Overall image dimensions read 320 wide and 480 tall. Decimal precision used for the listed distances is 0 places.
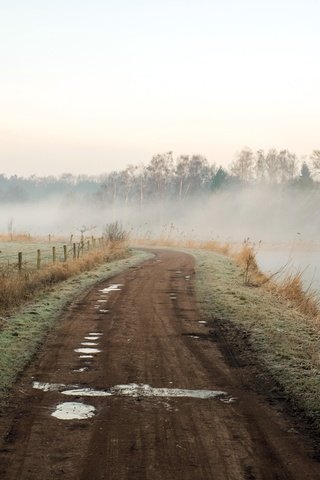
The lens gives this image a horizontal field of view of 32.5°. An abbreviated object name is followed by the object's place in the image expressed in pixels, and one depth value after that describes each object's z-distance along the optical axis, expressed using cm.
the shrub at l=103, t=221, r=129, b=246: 4142
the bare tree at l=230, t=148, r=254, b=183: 10119
